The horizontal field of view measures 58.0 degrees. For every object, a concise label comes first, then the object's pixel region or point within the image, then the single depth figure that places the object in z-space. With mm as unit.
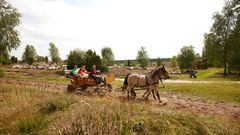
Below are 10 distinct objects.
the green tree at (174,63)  71962
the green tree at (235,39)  16889
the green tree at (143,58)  62094
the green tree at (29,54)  67500
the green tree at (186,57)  51781
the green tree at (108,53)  72812
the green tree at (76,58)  40734
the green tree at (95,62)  38125
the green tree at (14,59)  75538
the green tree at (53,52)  67750
